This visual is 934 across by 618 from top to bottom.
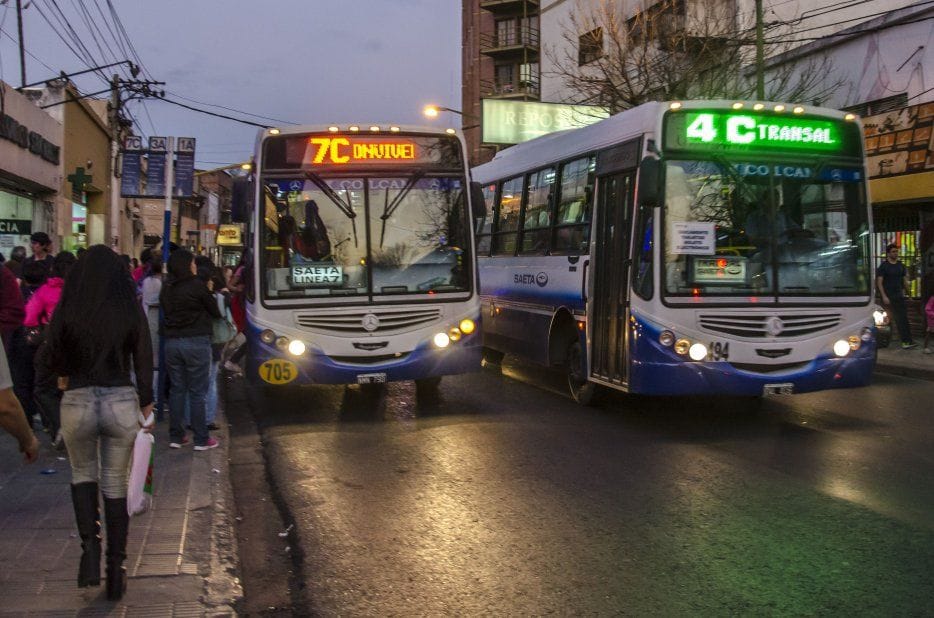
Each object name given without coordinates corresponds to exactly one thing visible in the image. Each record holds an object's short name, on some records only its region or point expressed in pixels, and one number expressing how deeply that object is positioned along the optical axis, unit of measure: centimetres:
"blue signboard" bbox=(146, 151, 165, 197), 1190
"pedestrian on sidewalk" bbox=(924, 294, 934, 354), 1605
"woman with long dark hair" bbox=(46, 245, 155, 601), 463
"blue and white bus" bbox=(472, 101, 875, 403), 903
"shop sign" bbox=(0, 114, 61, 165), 1980
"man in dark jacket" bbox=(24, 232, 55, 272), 952
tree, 2177
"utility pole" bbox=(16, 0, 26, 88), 2472
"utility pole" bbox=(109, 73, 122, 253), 3235
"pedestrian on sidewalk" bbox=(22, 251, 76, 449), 832
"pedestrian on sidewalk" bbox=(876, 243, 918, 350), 1670
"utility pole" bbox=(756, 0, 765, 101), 1842
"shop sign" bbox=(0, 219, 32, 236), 2184
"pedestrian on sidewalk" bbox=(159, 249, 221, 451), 848
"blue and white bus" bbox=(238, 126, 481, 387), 1023
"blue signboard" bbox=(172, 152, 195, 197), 1191
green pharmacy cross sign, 2112
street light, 3744
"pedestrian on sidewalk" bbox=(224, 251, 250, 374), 1416
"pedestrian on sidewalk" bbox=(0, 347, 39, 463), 411
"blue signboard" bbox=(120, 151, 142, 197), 1218
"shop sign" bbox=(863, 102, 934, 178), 1811
